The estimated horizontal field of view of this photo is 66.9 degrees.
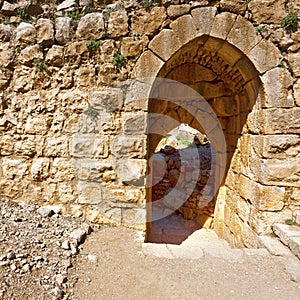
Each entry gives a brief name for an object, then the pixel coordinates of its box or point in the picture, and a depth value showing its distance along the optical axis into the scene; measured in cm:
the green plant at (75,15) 267
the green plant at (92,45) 259
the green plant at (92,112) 268
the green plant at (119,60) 260
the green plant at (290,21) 260
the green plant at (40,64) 268
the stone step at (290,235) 231
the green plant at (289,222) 278
